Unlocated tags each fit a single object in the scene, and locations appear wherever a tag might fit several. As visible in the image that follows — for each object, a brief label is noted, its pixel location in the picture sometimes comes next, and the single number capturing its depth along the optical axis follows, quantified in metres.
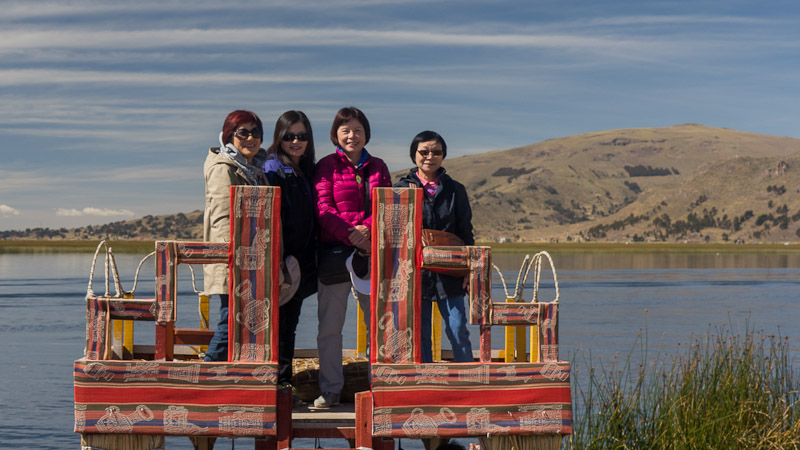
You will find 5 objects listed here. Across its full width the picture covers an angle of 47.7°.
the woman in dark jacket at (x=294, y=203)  6.09
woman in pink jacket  6.28
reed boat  5.39
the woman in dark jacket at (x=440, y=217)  7.11
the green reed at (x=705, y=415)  8.17
